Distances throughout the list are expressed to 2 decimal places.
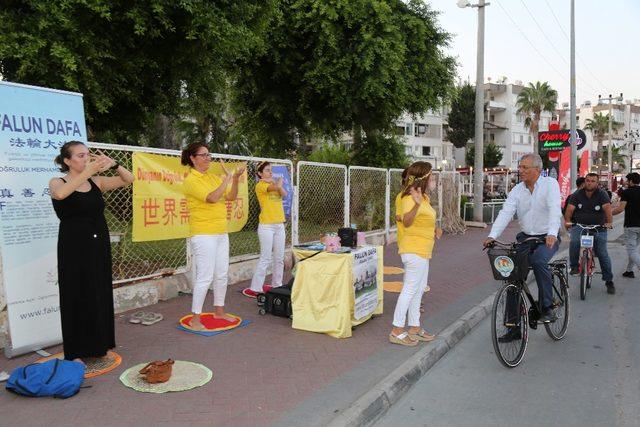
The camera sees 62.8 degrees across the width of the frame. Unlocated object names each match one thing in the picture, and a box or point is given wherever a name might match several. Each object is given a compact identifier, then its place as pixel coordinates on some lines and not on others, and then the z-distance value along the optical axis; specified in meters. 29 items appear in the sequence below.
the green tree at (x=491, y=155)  59.94
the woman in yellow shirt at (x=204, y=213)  5.20
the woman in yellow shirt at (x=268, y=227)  6.97
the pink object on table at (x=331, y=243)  5.70
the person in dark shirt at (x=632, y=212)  8.47
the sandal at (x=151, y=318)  5.68
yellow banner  6.23
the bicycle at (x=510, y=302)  4.65
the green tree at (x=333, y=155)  18.22
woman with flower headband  5.02
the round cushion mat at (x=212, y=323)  5.51
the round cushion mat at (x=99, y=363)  4.20
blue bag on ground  3.68
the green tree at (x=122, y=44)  7.31
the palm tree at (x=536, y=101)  66.62
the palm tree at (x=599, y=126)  83.50
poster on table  5.57
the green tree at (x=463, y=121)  57.72
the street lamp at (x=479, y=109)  18.67
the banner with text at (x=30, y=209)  4.39
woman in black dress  4.04
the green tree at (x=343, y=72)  13.75
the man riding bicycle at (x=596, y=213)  7.93
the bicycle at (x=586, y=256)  7.62
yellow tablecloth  5.38
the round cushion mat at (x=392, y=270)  9.34
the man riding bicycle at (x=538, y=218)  5.08
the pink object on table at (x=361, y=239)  6.13
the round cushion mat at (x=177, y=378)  3.90
